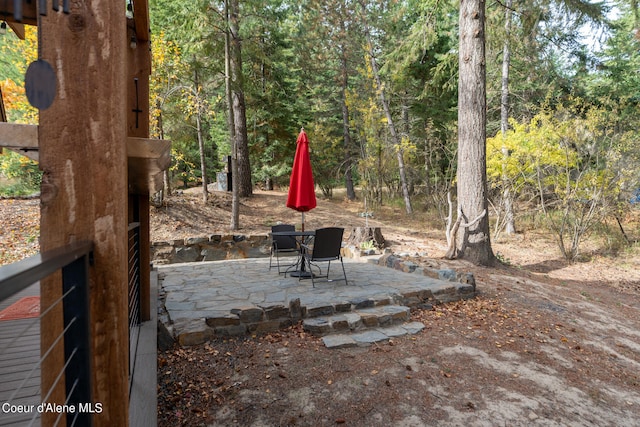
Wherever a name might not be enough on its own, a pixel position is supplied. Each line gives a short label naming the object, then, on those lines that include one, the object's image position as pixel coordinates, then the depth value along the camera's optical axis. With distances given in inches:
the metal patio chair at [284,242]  248.1
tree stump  344.2
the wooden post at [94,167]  45.8
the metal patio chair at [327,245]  195.6
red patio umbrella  211.2
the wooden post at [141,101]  119.3
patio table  207.3
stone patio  140.4
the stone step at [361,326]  140.6
